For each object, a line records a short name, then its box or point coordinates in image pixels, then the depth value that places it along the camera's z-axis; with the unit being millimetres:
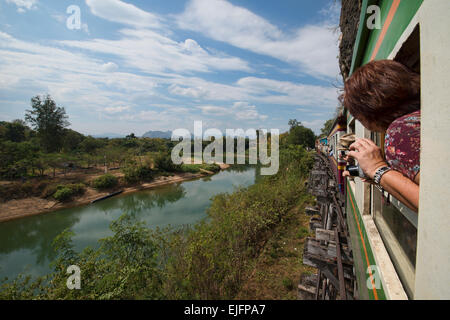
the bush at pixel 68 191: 20072
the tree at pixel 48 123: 30922
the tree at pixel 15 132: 35281
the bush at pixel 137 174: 26766
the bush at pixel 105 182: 23578
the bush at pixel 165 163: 32125
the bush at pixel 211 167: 37278
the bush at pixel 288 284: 5267
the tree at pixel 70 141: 33869
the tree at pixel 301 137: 41847
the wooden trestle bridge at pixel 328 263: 2844
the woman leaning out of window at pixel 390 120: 717
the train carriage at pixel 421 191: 541
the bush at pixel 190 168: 34931
